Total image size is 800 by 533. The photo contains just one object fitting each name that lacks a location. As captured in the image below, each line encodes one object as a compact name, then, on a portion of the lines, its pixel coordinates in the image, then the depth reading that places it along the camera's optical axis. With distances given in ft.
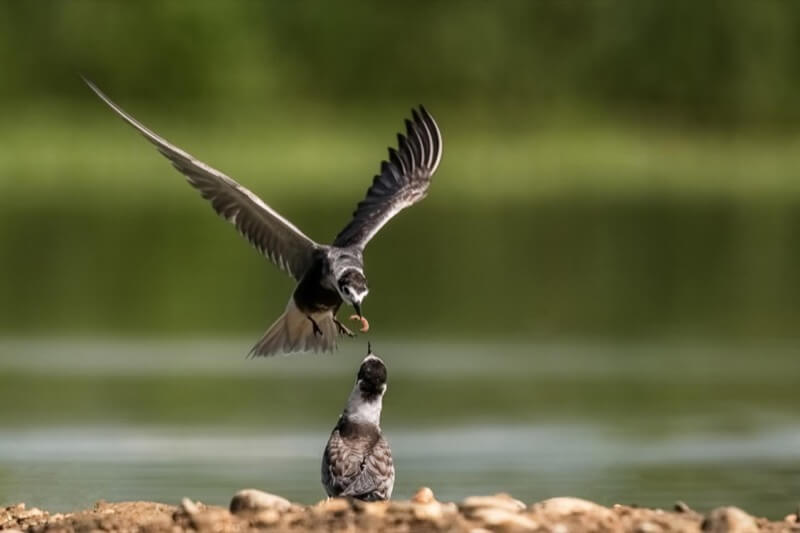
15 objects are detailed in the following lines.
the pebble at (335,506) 36.81
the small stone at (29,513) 41.78
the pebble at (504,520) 35.45
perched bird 40.14
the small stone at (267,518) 36.40
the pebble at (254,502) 37.04
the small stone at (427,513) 35.86
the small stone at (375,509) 36.11
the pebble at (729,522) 36.27
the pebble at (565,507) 36.99
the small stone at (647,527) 35.91
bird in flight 46.85
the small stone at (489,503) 36.27
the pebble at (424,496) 38.44
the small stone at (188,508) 36.83
